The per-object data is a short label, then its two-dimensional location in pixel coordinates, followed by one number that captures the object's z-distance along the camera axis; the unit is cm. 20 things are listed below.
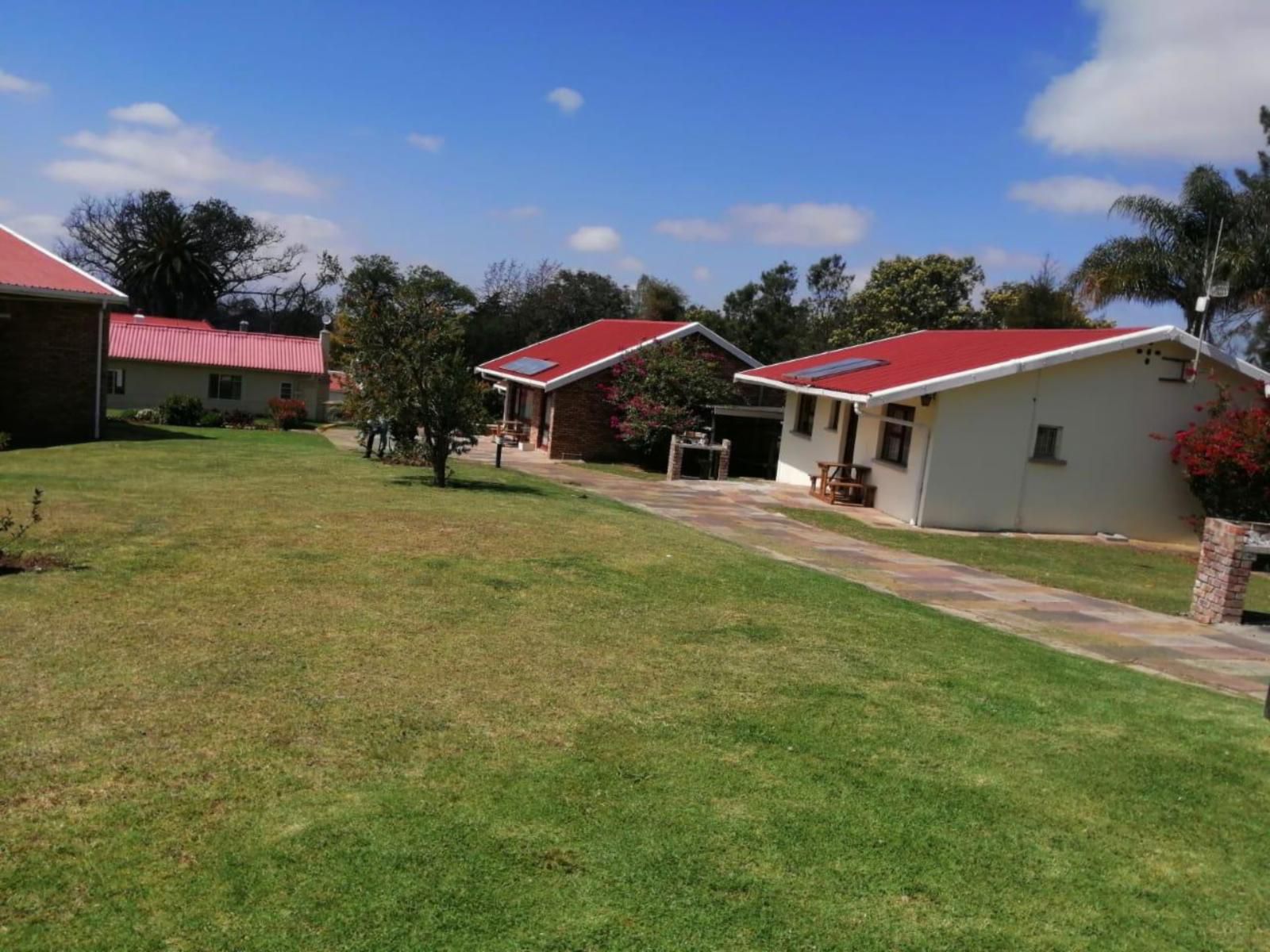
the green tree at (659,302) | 5944
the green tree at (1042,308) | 4209
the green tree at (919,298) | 4950
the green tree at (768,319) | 5644
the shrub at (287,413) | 3784
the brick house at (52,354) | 2394
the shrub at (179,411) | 3494
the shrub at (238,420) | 3694
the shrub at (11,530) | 861
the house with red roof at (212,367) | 3916
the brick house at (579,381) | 3247
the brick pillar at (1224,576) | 1191
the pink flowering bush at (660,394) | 3098
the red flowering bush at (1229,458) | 1973
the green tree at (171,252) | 6662
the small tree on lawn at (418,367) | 1747
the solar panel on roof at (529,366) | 3484
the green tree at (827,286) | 6097
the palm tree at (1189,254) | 2855
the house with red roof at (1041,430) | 2053
